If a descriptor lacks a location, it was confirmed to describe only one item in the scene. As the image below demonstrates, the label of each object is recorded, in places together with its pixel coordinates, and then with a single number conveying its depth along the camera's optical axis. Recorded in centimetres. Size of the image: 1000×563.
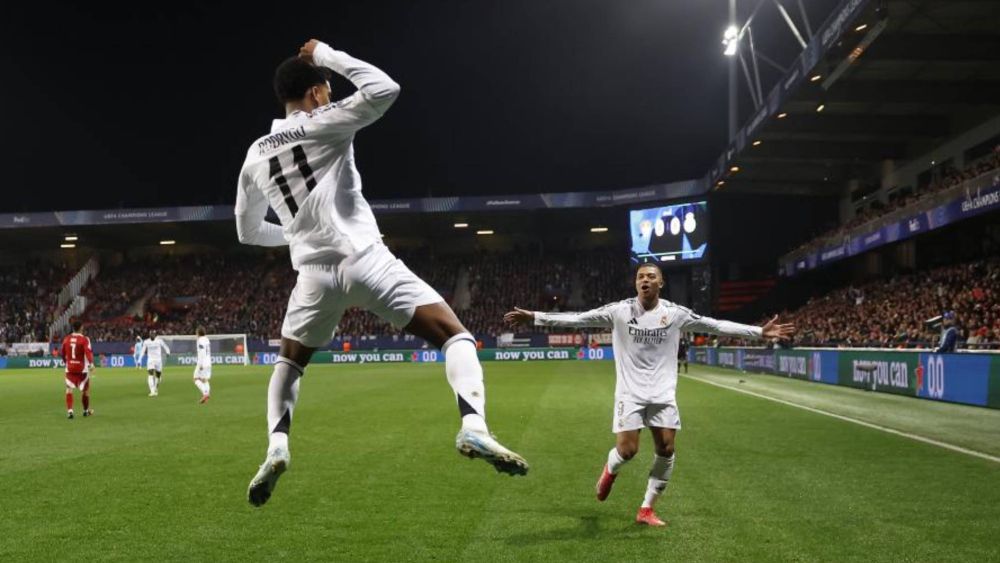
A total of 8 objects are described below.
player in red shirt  1714
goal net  5244
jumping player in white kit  416
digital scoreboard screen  4578
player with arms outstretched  723
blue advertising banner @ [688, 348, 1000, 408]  1711
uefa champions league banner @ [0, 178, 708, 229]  5469
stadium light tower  3332
